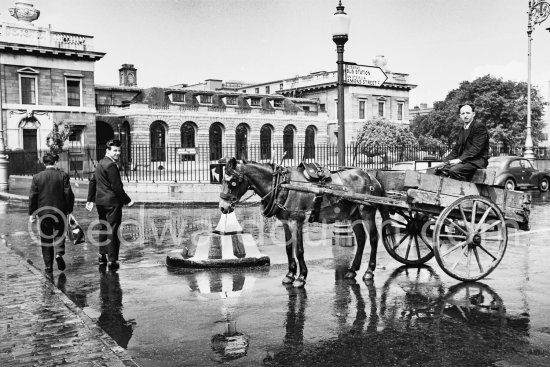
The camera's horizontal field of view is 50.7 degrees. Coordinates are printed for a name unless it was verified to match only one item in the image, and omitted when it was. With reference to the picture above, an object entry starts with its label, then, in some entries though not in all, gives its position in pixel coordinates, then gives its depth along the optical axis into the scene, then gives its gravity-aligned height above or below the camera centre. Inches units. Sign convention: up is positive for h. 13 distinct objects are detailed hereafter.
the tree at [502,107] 2299.5 +182.1
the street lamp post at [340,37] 421.1 +85.4
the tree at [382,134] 2224.4 +78.7
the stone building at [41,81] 1738.4 +237.2
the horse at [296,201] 299.3 -24.0
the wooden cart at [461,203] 297.7 -26.0
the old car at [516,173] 964.7 -35.2
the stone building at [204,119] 2178.9 +151.2
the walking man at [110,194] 350.0 -22.9
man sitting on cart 307.9 +1.5
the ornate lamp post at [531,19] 1064.8 +248.9
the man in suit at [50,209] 347.9 -31.6
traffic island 352.5 -60.6
